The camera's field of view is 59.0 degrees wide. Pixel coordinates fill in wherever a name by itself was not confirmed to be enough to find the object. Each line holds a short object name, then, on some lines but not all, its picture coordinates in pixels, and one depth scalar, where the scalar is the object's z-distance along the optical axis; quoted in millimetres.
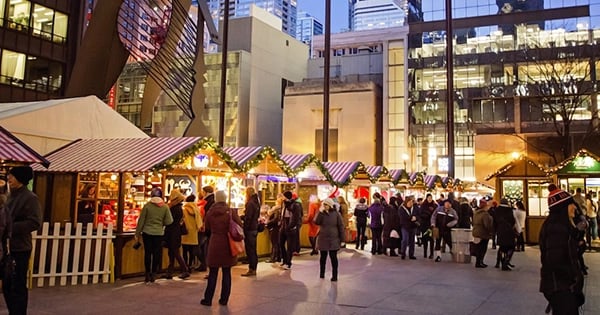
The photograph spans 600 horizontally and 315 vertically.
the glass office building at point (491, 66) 41469
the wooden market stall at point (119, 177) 10602
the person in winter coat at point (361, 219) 17406
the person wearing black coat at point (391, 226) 15453
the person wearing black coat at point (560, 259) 5457
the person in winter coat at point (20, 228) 5652
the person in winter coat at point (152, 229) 9672
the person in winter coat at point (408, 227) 14898
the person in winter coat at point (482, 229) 13023
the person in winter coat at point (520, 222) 15961
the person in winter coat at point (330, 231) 10375
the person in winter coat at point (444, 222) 14508
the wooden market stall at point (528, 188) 19422
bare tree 37875
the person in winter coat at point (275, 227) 13328
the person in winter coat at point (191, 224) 10930
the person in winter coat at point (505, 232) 12516
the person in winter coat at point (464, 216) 15156
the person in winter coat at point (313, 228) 15388
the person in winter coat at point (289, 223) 12469
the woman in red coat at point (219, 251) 7684
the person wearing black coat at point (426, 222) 15383
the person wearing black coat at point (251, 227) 10977
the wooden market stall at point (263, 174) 14127
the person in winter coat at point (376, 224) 16219
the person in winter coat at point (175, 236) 10395
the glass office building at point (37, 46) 28047
